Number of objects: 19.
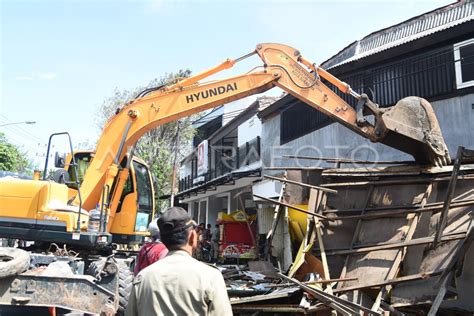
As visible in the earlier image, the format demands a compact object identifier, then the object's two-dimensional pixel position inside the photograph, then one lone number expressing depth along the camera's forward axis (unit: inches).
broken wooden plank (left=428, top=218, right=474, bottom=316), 198.4
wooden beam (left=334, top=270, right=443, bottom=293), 206.8
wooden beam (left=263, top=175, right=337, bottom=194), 258.8
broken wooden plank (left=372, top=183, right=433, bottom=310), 208.7
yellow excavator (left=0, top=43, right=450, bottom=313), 223.6
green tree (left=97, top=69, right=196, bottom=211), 1007.0
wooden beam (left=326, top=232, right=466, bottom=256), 213.9
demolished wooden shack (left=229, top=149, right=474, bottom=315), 207.2
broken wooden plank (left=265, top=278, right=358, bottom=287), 213.8
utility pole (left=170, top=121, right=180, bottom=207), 1029.5
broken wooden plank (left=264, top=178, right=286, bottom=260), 299.1
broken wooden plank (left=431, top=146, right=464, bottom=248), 212.0
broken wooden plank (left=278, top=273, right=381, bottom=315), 195.2
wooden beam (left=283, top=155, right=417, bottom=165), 271.0
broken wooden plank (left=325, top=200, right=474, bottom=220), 227.3
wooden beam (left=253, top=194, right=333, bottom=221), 251.3
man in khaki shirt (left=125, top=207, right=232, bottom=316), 88.6
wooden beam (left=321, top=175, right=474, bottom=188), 241.2
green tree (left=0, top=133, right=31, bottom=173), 884.0
